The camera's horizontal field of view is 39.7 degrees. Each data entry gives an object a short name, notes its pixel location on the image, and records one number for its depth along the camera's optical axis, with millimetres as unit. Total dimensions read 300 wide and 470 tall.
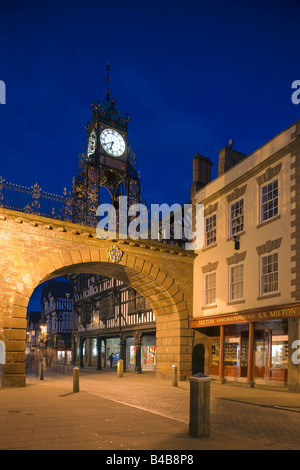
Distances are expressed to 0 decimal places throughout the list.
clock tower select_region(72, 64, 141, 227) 30031
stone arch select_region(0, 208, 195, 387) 16641
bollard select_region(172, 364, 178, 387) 17578
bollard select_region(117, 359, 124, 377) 23734
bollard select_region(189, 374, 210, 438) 7434
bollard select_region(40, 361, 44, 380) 20750
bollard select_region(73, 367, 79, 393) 14680
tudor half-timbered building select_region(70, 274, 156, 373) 30562
